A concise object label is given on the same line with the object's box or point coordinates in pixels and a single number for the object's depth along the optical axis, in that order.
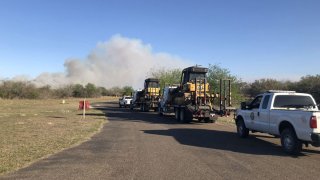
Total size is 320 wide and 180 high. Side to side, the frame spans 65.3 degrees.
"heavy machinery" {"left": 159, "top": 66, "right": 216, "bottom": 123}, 15.97
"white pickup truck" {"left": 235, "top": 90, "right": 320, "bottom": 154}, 7.11
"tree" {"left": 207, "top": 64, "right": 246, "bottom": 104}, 29.33
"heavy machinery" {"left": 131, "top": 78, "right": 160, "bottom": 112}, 25.62
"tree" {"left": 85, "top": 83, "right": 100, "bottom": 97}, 76.21
